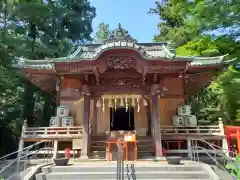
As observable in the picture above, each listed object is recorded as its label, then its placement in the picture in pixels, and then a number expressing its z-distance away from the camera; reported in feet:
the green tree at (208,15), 29.91
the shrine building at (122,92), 24.06
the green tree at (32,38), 35.49
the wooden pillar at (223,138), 27.10
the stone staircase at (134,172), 17.47
